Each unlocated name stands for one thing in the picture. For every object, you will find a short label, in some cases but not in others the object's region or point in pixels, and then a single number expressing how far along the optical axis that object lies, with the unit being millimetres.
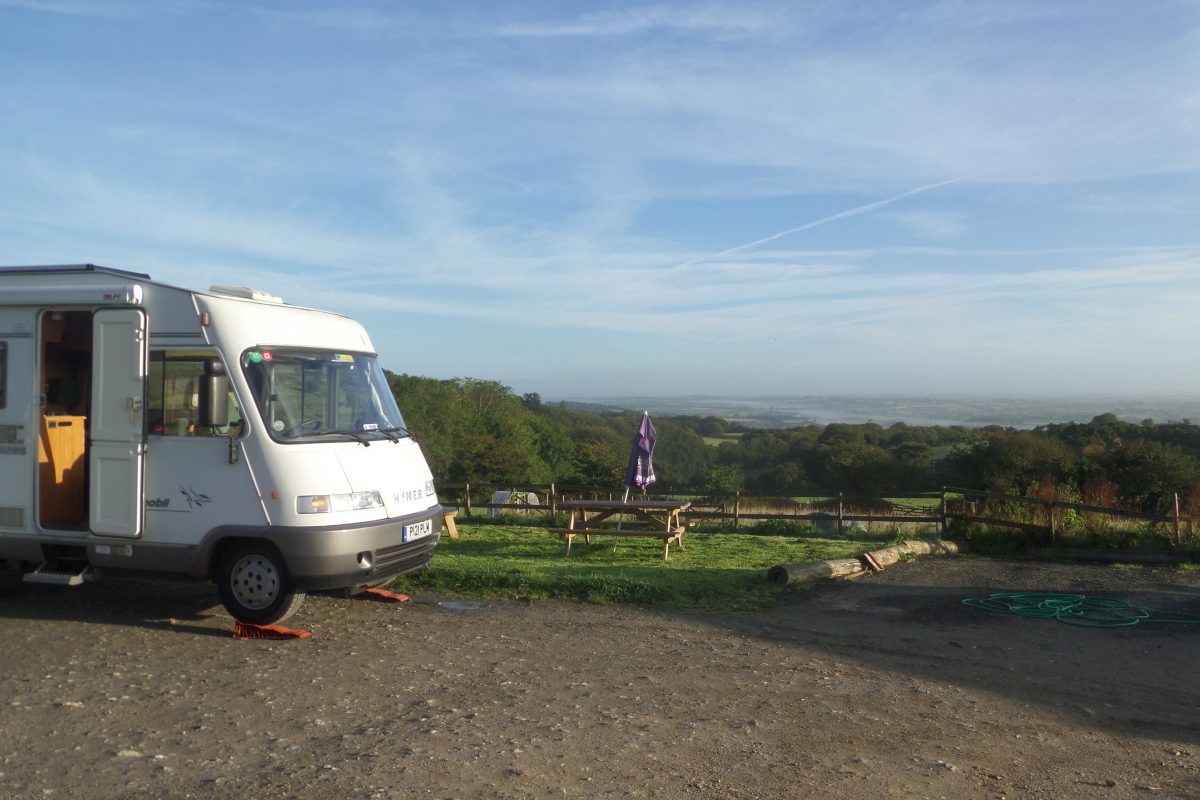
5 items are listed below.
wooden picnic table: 13039
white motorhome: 7184
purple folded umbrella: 15789
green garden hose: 8469
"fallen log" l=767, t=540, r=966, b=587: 9891
